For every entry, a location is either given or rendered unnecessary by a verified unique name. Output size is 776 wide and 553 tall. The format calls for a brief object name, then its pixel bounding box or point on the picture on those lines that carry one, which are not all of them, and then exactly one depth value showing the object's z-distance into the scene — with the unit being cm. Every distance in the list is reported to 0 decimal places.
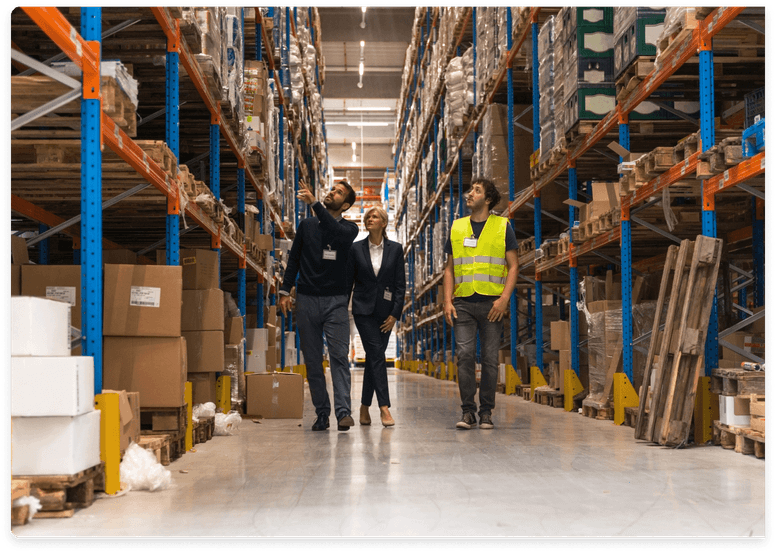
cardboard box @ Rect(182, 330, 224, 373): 565
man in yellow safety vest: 570
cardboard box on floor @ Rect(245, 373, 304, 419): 676
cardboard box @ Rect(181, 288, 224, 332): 564
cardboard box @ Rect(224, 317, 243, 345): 688
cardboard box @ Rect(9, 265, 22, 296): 427
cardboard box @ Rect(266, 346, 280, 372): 906
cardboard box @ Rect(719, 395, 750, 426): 448
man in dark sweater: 554
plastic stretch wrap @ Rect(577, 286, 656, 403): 645
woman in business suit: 574
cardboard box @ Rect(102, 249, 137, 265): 541
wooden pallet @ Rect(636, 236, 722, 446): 459
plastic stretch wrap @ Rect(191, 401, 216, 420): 539
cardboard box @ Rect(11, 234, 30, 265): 459
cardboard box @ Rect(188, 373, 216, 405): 579
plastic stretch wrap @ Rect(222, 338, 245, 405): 668
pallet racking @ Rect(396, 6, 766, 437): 486
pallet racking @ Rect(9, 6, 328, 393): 335
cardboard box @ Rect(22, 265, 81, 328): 428
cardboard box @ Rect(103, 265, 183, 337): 427
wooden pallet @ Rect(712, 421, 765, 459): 419
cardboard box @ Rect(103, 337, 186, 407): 430
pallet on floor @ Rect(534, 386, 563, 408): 790
